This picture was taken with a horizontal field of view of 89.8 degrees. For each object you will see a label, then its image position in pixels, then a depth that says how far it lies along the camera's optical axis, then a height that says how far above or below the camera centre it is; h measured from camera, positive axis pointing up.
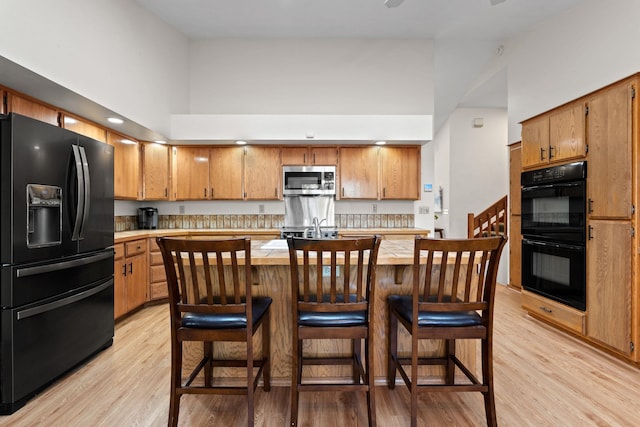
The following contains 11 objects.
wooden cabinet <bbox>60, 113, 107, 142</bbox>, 2.98 +0.88
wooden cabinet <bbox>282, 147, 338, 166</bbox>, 4.65 +0.83
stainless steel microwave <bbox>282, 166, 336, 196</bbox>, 4.64 +0.47
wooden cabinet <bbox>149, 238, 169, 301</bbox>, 3.92 -0.73
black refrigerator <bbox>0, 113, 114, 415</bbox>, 1.91 -0.27
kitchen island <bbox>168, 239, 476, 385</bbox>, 2.15 -0.82
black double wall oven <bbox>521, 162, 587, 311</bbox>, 2.88 -0.20
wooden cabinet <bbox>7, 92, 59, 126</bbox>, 2.42 +0.86
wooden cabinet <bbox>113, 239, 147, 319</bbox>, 3.32 -0.68
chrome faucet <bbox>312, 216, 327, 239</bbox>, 2.74 -0.16
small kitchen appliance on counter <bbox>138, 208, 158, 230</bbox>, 4.60 -0.05
